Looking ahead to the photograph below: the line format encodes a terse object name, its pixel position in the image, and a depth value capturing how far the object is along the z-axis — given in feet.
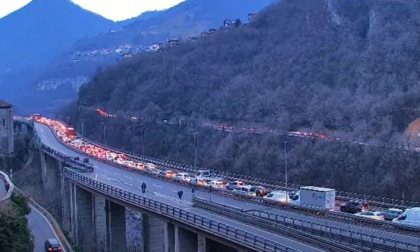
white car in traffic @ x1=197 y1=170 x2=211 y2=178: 199.27
